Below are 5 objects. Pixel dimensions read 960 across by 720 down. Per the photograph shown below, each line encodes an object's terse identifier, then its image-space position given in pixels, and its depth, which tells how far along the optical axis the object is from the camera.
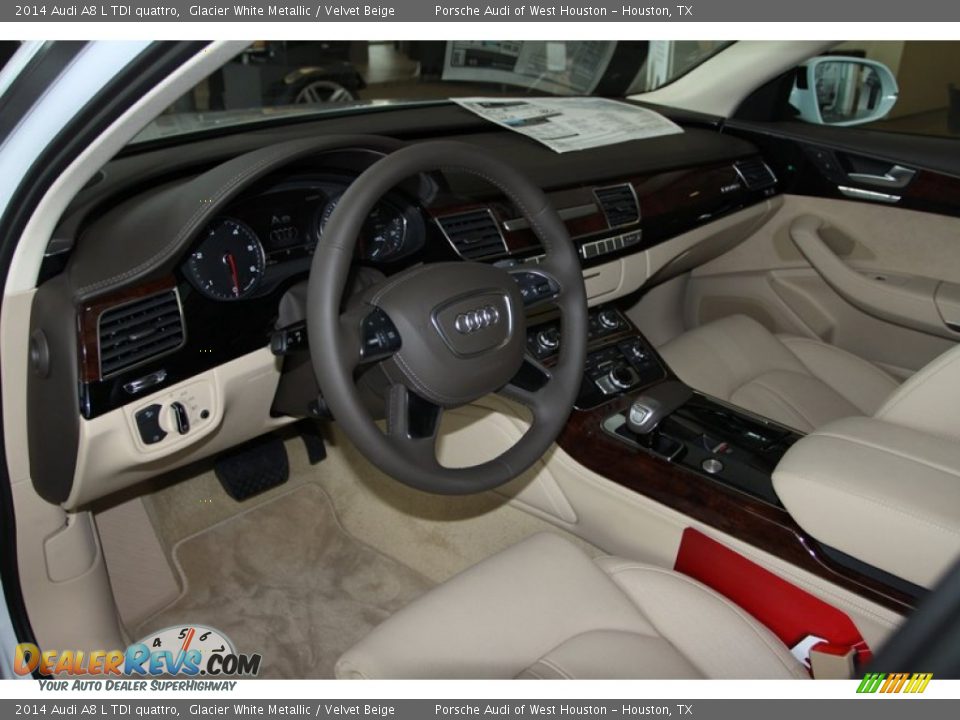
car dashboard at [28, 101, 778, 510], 1.25
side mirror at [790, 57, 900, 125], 2.53
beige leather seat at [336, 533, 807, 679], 1.23
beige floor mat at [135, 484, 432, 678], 1.91
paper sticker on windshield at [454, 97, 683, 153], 2.12
